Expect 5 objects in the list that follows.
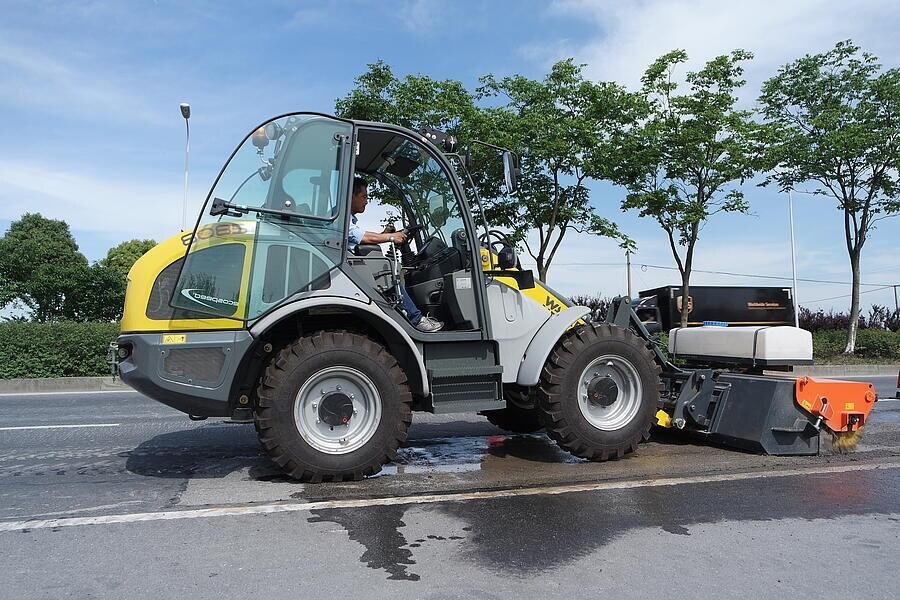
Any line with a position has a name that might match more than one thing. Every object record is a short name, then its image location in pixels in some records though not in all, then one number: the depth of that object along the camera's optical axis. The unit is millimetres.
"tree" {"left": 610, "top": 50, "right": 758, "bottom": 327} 17062
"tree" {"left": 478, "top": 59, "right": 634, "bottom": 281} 16125
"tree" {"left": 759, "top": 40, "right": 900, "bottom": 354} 19594
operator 5293
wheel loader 4742
